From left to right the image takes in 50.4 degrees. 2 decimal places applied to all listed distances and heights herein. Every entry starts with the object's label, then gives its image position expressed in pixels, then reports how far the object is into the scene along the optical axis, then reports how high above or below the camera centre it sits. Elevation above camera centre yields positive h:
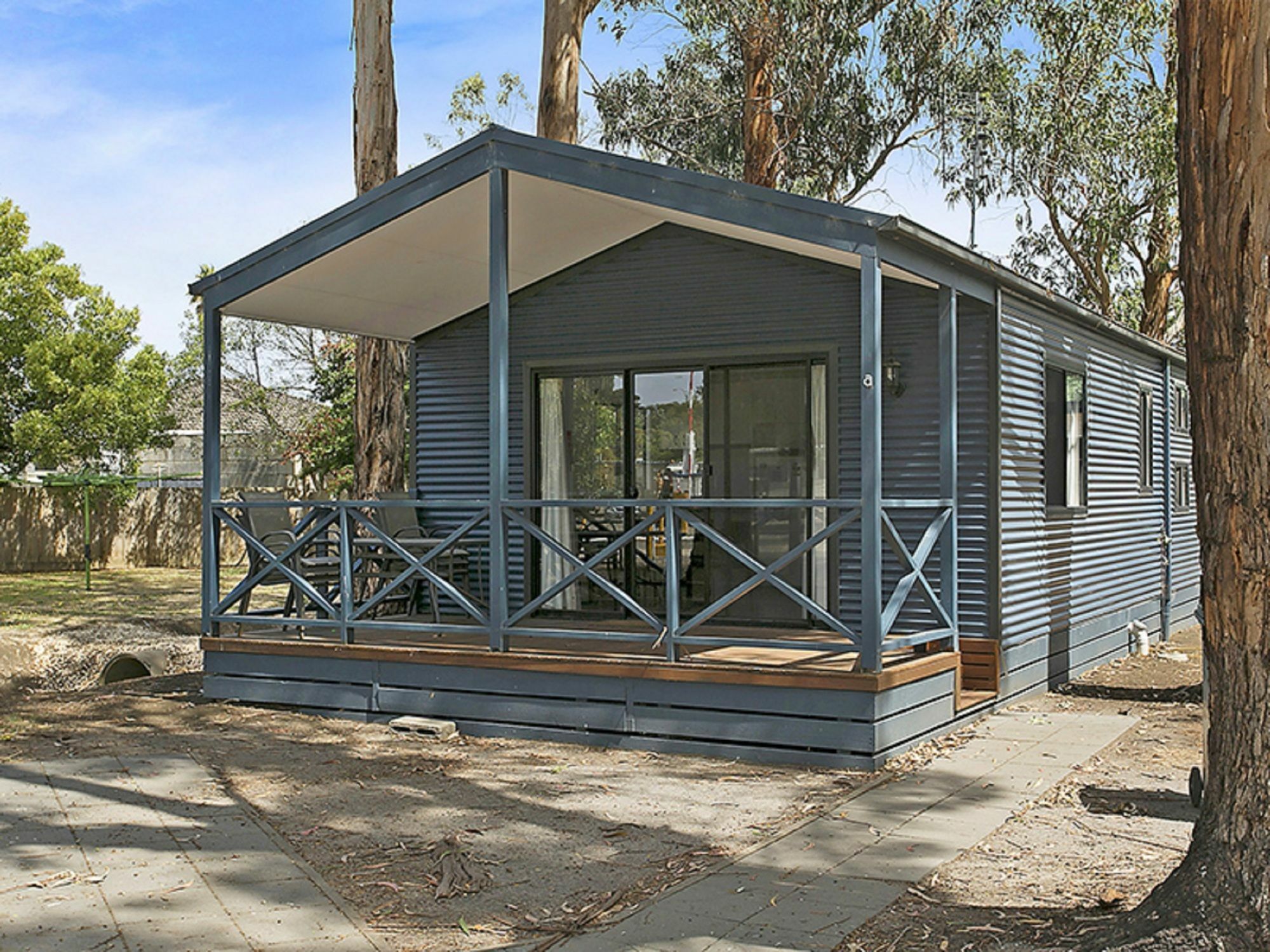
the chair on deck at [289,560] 8.98 -0.26
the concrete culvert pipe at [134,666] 11.04 -1.23
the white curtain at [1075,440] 10.01 +0.59
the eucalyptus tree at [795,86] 18.89 +6.60
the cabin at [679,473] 7.19 +0.31
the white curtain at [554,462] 9.78 +0.43
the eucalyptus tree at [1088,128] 21.38 +6.44
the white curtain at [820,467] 8.84 +0.34
